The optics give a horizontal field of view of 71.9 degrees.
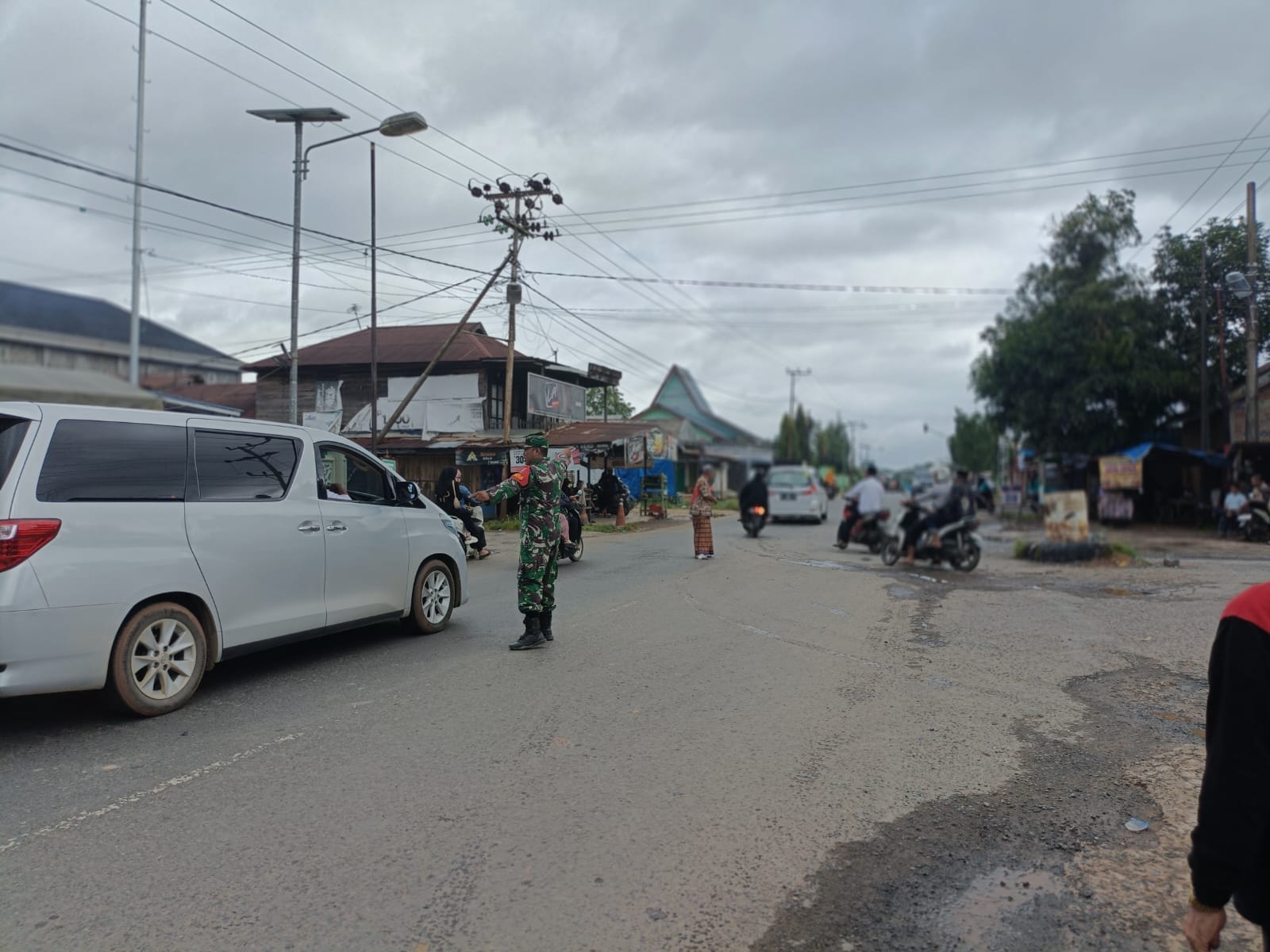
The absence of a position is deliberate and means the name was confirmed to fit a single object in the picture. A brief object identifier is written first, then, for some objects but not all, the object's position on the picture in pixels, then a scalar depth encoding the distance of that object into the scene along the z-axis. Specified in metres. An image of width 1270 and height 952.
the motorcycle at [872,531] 17.55
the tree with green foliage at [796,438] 79.30
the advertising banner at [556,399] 28.80
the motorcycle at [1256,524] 20.28
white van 4.80
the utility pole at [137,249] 12.80
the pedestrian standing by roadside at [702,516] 15.45
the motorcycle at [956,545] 14.80
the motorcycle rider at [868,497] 17.39
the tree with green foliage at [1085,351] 28.56
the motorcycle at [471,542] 15.45
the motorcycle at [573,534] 14.34
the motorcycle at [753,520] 21.38
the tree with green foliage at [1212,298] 23.67
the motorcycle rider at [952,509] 14.88
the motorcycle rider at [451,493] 14.37
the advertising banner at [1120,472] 25.84
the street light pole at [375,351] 23.27
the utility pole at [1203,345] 25.55
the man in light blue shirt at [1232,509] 21.50
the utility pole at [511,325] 23.61
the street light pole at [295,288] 17.78
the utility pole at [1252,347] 22.38
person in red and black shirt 1.85
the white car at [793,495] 27.34
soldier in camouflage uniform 7.47
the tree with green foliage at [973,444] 91.31
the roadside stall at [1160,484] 25.89
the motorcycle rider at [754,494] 21.55
